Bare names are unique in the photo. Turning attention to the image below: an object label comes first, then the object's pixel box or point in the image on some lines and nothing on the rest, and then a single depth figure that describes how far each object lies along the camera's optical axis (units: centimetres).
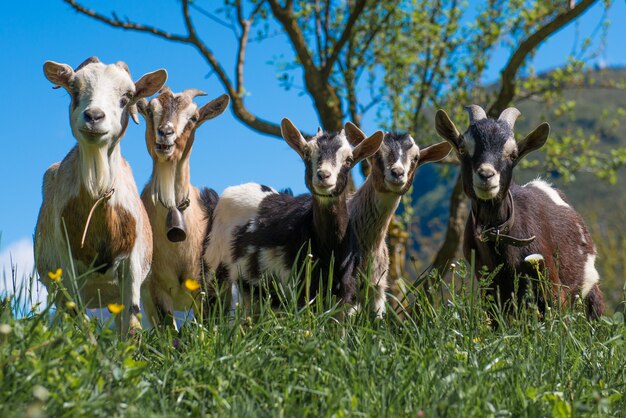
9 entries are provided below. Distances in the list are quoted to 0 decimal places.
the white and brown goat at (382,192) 695
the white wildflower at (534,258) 547
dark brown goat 686
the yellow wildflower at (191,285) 421
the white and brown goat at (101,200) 600
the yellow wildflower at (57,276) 414
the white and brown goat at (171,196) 745
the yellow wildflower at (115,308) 368
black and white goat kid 668
